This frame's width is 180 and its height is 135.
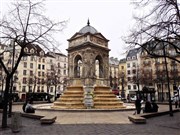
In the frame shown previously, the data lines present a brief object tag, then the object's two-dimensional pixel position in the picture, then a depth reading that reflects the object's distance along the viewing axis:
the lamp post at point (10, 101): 11.15
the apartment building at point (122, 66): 56.07
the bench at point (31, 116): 10.33
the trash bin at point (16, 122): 7.23
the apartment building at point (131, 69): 51.03
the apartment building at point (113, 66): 63.83
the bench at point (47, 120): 8.77
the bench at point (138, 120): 9.01
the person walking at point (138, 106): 12.72
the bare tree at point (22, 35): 8.85
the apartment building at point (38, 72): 44.49
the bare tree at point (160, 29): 8.65
